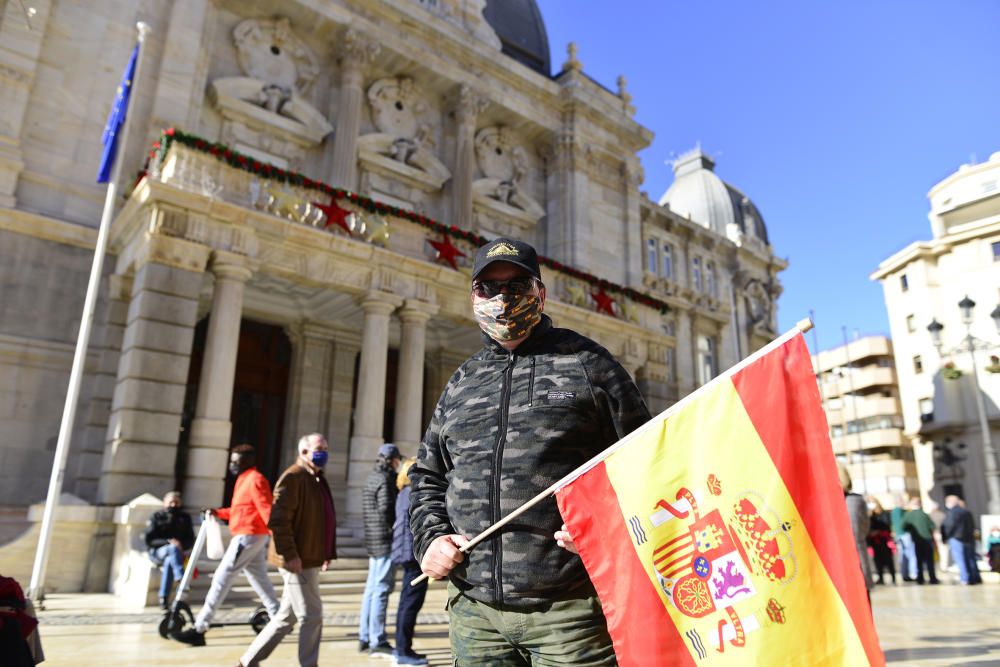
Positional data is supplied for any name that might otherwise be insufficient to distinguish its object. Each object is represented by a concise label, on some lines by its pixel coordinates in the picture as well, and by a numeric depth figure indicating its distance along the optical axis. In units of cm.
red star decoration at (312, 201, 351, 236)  1441
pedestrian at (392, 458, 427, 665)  611
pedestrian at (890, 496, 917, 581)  1602
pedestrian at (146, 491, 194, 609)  869
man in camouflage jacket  227
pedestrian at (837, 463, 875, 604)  650
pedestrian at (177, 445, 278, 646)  684
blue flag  1198
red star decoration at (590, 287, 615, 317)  1944
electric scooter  700
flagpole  904
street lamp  2177
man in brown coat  545
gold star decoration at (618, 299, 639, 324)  2016
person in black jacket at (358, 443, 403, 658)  664
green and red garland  1285
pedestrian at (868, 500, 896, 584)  1562
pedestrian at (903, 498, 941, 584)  1509
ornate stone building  1258
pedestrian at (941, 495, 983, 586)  1388
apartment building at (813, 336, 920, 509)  5244
